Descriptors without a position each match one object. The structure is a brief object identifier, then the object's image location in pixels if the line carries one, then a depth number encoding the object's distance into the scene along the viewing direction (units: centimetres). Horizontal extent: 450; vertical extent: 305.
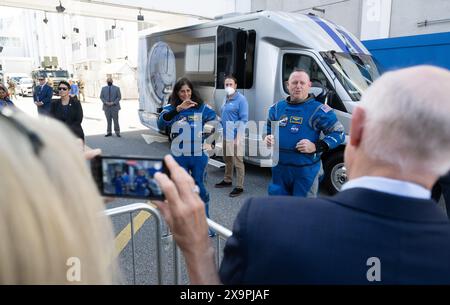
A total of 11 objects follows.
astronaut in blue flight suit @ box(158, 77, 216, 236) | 377
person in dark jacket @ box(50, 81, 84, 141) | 551
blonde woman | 56
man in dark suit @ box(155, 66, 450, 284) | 83
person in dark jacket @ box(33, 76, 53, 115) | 949
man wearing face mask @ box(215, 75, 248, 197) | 549
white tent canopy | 1076
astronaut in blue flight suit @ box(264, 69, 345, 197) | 333
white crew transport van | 525
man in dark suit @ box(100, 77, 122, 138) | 1030
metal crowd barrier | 205
